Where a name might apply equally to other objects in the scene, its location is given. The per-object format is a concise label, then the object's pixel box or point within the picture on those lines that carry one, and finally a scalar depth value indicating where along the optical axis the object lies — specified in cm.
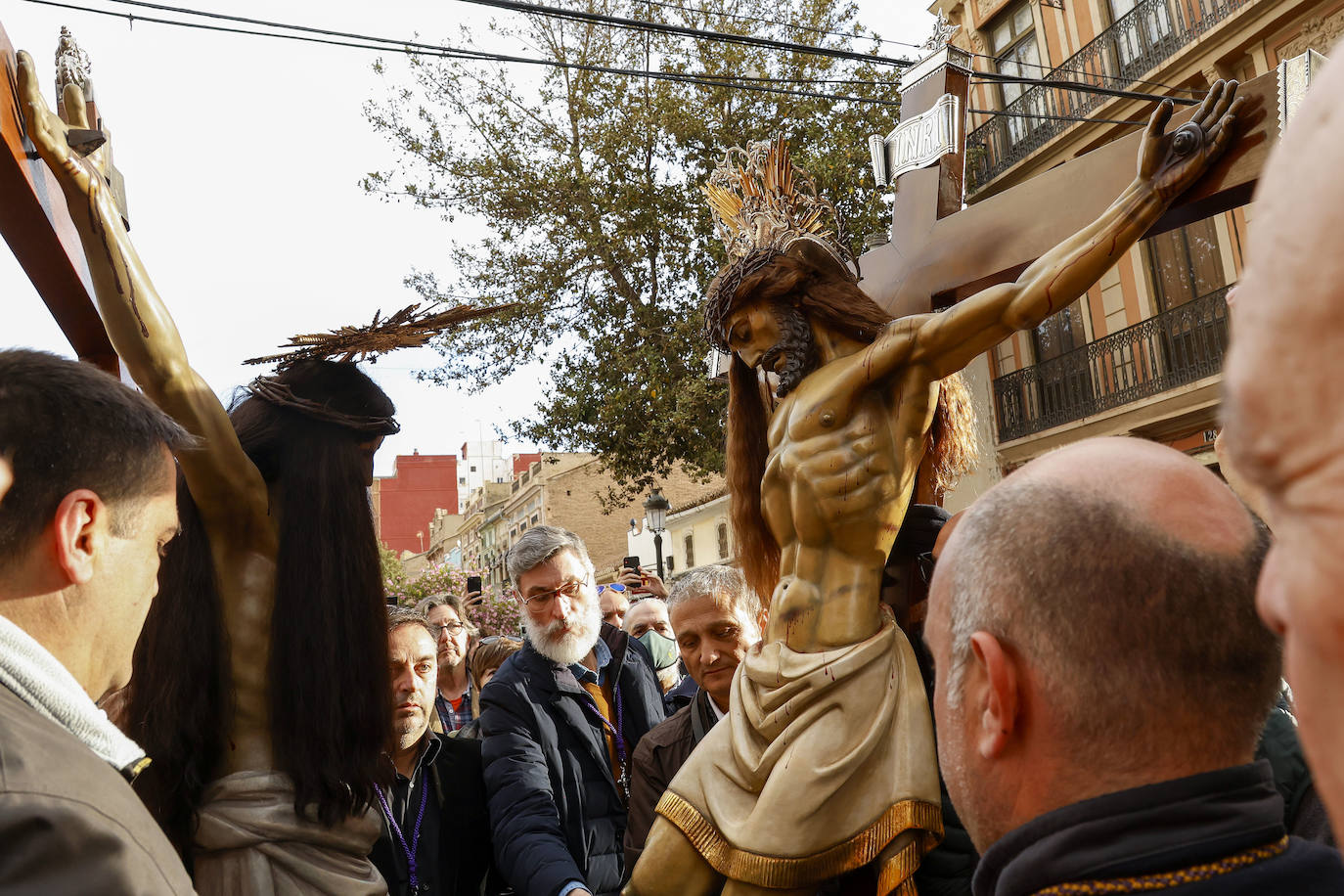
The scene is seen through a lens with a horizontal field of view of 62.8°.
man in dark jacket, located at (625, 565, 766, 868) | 338
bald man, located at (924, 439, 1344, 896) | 108
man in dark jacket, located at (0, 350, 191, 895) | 120
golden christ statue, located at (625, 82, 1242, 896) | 258
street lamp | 1593
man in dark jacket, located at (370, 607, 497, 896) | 332
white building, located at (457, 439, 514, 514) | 6895
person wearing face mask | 581
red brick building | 6094
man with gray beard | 339
